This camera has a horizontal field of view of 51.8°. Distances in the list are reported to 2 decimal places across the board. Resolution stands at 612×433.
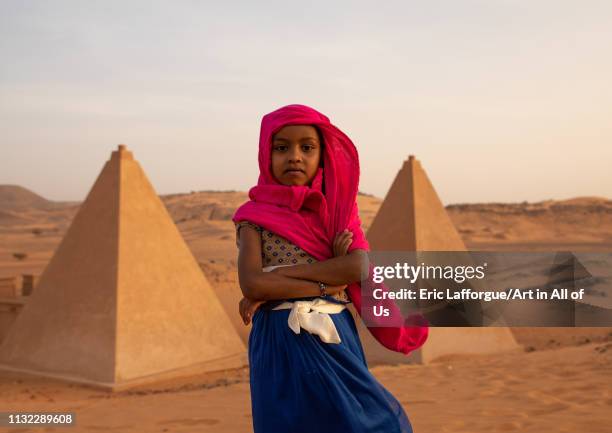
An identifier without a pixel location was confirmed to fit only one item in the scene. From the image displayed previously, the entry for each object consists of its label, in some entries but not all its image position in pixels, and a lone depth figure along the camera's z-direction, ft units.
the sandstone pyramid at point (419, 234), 28.27
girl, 6.10
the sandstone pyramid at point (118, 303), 24.97
